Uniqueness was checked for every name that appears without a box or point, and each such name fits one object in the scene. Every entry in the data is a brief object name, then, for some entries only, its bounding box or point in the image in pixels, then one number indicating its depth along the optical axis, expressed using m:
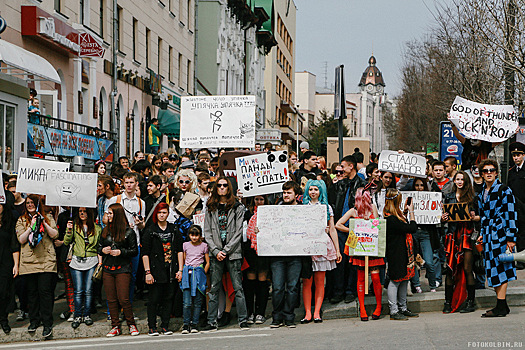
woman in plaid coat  9.52
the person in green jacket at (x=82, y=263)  9.75
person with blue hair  9.96
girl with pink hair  9.91
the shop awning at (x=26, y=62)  14.03
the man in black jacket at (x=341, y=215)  10.54
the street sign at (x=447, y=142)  19.11
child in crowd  9.63
